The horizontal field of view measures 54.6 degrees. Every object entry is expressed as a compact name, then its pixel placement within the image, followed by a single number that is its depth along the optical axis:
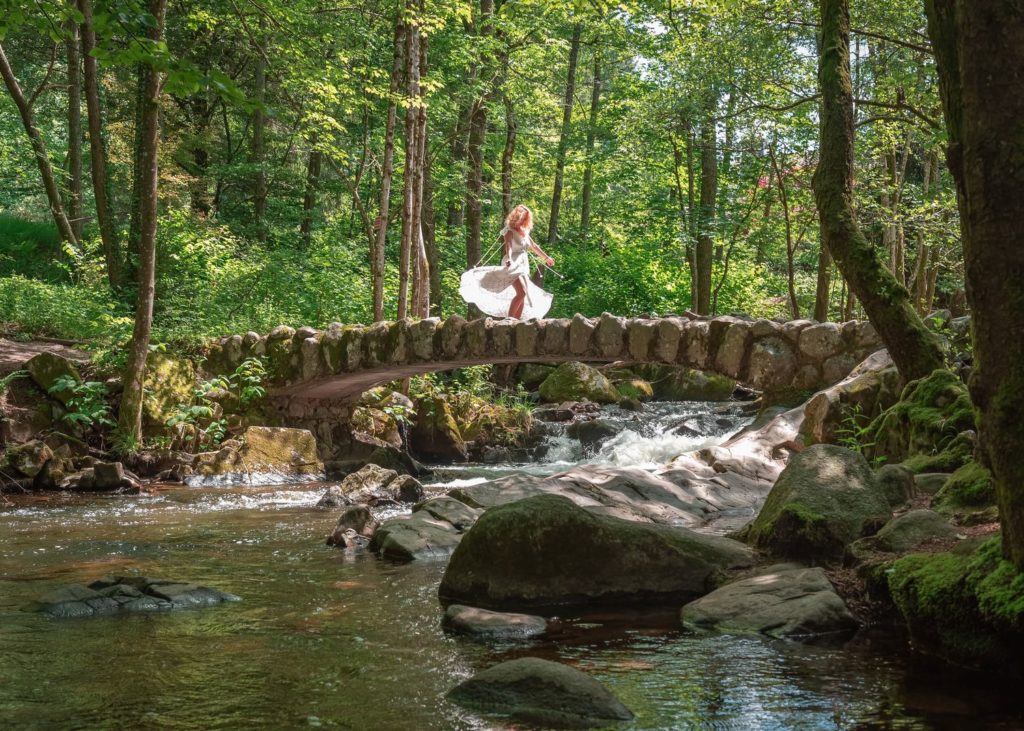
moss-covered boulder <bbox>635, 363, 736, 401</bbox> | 20.62
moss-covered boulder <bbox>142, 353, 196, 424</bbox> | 13.27
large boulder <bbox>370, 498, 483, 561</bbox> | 7.27
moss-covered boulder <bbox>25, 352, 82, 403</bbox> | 12.80
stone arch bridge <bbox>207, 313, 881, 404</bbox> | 12.09
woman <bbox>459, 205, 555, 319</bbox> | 15.61
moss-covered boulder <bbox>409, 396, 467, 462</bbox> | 16.41
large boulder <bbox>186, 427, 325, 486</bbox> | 12.86
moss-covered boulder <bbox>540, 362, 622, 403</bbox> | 19.86
